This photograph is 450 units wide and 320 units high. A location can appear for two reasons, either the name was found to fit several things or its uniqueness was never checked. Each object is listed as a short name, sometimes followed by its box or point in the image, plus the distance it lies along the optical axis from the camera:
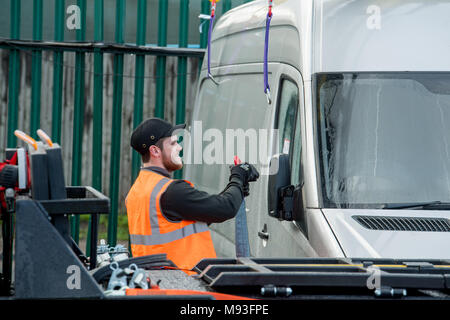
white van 8.45
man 8.66
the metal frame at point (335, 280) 5.66
